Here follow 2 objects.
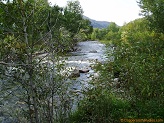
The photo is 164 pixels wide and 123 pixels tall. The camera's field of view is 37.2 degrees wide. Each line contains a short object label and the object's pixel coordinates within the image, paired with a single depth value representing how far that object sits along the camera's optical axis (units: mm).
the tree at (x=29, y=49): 4543
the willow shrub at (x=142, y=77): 6398
